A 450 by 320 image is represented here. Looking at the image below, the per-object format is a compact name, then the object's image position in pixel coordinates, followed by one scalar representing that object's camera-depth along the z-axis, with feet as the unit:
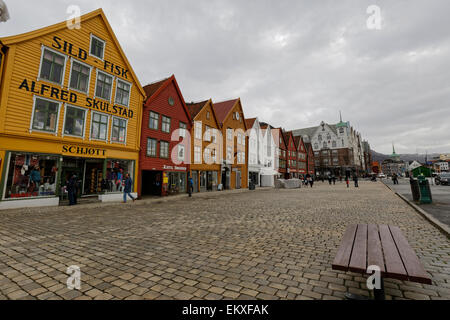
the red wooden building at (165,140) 61.57
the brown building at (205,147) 80.38
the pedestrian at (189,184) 62.23
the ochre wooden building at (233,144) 97.91
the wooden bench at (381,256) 7.16
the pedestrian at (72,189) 41.34
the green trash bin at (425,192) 35.40
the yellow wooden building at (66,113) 37.24
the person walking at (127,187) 48.05
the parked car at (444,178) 87.02
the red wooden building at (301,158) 185.57
